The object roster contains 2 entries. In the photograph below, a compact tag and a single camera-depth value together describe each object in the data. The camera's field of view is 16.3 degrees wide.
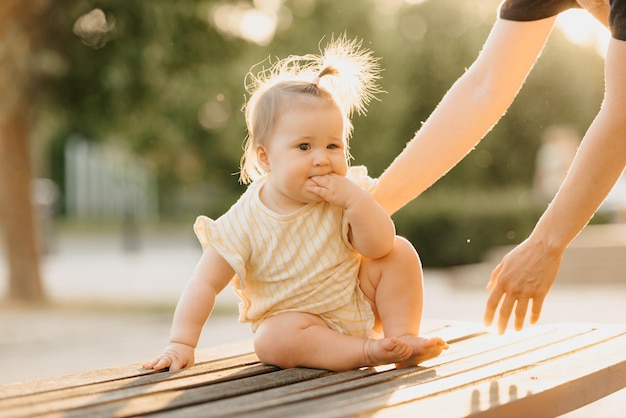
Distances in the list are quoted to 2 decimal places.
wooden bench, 2.75
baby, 3.07
